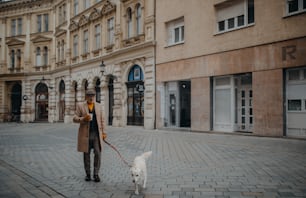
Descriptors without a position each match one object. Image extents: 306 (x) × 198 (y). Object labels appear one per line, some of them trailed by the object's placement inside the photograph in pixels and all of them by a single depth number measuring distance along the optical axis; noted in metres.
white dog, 5.19
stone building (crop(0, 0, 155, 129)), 23.06
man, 6.34
